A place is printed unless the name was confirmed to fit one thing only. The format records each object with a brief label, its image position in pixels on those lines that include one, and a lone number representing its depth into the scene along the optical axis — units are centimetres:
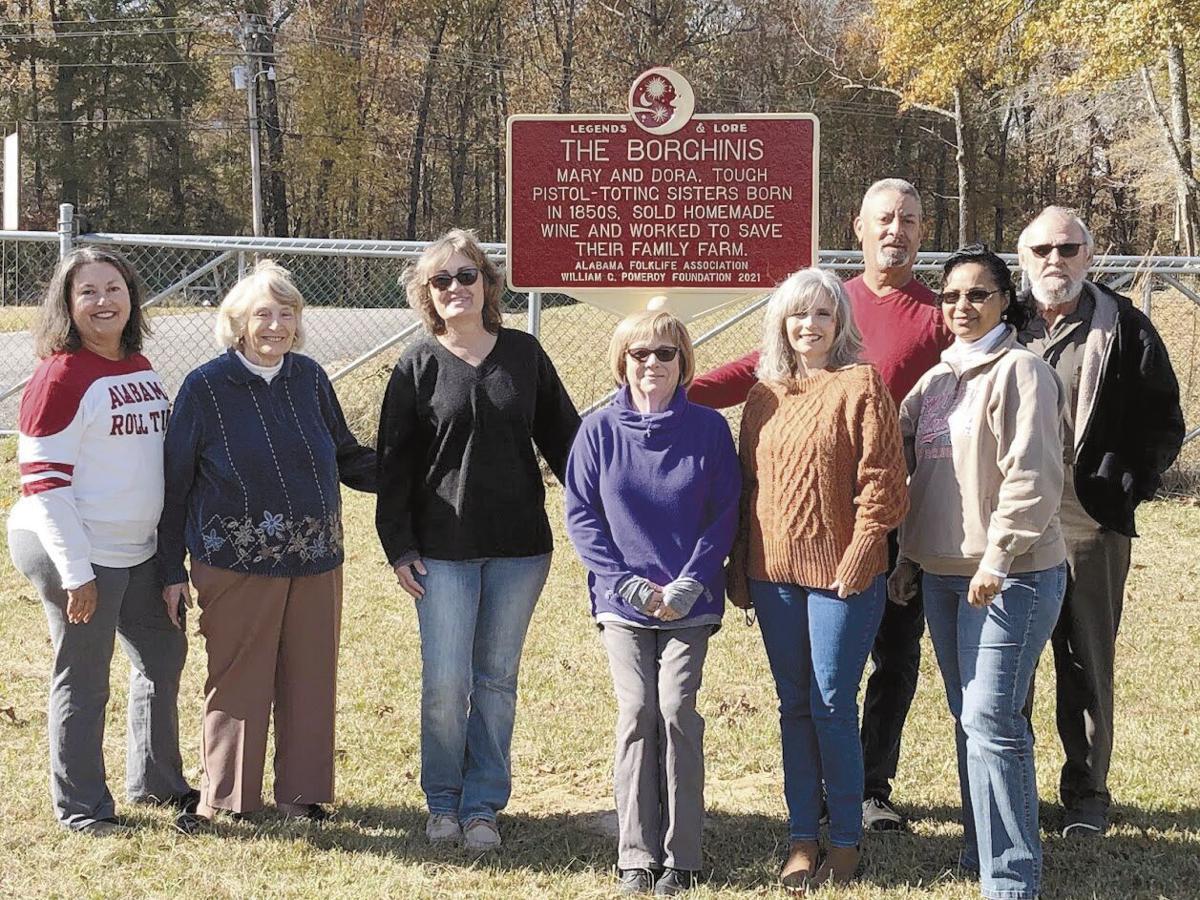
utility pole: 3209
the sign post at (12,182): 889
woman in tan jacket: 346
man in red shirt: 417
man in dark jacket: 406
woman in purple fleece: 371
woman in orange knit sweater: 359
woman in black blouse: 402
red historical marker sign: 525
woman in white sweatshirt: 388
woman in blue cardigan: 406
